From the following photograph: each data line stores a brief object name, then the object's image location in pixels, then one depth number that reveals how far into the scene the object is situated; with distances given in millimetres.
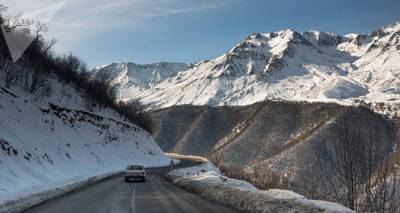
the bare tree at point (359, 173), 17469
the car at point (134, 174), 42312
